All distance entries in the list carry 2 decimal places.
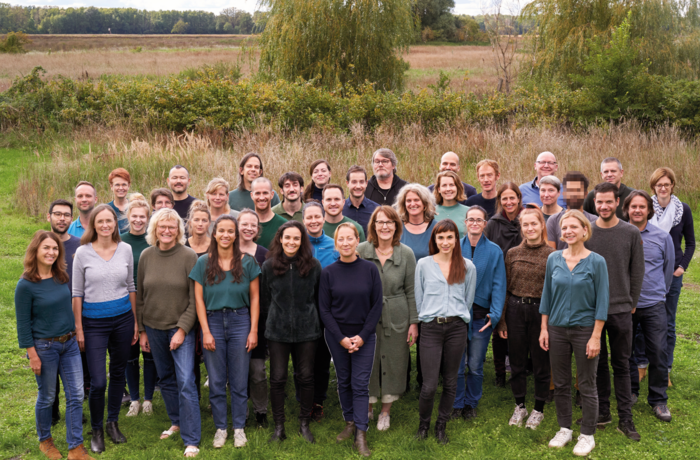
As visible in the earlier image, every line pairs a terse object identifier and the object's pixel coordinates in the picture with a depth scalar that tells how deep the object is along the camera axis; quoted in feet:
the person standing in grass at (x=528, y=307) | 15.96
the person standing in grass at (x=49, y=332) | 14.44
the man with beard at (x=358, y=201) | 19.48
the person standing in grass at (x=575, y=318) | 14.80
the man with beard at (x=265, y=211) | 18.21
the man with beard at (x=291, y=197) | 19.48
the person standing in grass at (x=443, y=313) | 15.58
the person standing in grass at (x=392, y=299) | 16.14
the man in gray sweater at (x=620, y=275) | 15.55
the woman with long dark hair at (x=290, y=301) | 15.49
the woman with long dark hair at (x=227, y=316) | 15.24
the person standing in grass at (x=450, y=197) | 19.01
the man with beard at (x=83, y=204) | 18.15
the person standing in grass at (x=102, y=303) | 15.26
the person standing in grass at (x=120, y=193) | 19.04
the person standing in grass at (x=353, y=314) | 15.33
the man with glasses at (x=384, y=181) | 21.29
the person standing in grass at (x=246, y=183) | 21.07
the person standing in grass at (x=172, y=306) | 15.26
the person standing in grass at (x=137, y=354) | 16.71
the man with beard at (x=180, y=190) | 19.71
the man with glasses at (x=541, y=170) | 20.84
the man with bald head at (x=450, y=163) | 21.58
